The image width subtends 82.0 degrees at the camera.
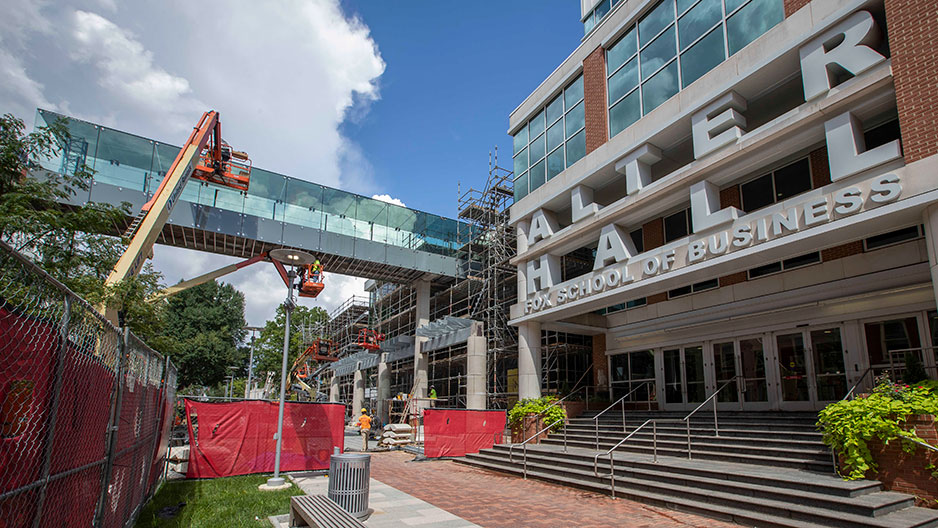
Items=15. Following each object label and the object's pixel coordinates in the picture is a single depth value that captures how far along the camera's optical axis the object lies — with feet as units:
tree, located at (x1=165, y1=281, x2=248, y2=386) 156.66
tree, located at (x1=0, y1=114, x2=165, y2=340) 33.83
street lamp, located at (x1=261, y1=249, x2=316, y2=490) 39.83
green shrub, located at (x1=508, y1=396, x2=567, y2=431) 60.23
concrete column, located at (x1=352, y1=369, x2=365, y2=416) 142.92
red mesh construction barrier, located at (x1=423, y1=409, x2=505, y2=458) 59.93
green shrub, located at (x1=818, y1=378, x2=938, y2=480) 28.73
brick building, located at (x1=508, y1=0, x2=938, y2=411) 36.35
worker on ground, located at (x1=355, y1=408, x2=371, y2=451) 69.31
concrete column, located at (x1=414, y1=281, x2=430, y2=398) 102.16
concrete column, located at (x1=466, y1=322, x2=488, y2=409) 86.53
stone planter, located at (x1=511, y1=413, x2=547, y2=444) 61.00
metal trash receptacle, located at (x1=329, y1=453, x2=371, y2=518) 29.60
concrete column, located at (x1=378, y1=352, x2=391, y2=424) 114.83
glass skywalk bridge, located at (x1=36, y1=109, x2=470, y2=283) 75.87
